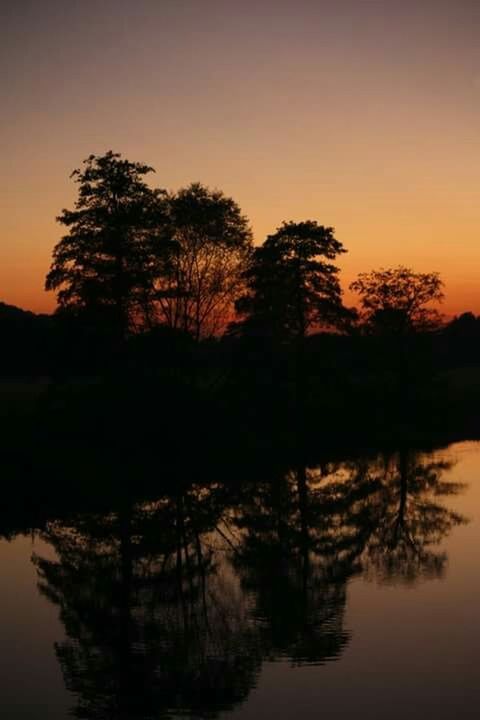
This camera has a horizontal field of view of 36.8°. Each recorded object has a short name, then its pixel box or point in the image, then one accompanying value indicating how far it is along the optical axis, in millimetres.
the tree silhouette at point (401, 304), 68562
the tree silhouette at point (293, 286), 53625
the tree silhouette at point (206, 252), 52688
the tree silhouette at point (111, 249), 39719
